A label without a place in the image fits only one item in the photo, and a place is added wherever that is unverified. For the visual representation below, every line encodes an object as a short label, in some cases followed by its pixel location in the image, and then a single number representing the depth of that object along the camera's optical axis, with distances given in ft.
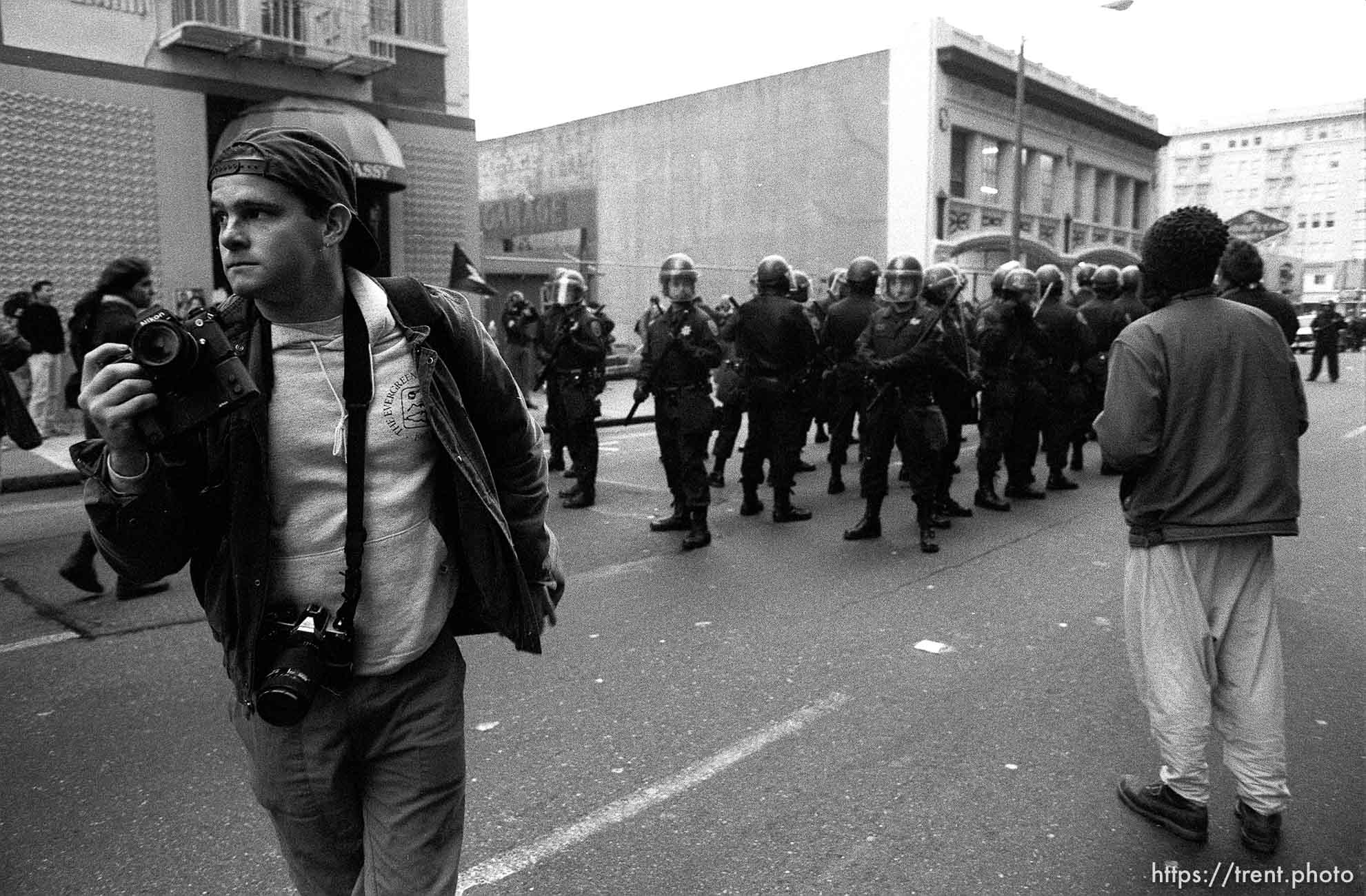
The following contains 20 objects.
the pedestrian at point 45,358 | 38.19
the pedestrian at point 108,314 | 18.84
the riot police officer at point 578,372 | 29.37
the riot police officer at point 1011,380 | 29.37
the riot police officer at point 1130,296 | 35.29
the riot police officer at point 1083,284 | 40.88
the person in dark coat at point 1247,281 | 18.57
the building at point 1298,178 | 213.25
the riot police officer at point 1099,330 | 34.40
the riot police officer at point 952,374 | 25.39
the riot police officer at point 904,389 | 24.27
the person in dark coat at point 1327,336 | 75.25
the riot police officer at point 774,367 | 26.91
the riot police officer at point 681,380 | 25.08
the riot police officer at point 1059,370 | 31.94
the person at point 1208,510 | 10.39
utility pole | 77.30
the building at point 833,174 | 91.45
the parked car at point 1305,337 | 117.29
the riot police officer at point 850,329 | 32.22
